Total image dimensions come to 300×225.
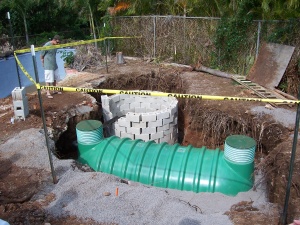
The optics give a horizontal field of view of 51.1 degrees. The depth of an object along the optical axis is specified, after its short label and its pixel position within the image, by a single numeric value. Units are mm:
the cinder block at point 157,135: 8148
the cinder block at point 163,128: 8134
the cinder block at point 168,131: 8281
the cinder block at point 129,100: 9297
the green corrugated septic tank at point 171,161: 5543
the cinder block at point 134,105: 9359
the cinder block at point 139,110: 9422
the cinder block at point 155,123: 8004
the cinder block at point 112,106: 8793
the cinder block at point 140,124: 7958
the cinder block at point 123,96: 9158
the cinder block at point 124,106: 9281
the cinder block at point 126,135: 8095
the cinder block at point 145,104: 9391
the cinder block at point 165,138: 8297
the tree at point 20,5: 18797
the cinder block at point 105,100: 8539
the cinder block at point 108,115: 8555
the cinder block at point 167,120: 8133
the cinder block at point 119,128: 8108
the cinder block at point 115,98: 8908
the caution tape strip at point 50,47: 7875
